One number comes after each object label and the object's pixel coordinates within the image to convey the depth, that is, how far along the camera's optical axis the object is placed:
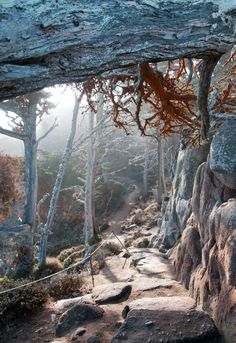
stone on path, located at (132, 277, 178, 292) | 8.43
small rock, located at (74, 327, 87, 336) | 6.88
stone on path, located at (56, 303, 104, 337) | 7.34
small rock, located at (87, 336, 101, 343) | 6.46
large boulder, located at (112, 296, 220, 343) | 5.56
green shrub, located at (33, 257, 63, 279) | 13.61
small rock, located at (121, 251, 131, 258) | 13.71
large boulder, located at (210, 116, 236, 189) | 6.77
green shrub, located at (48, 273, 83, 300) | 10.24
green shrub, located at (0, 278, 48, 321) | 8.73
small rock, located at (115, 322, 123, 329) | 6.96
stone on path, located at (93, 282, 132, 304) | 8.28
